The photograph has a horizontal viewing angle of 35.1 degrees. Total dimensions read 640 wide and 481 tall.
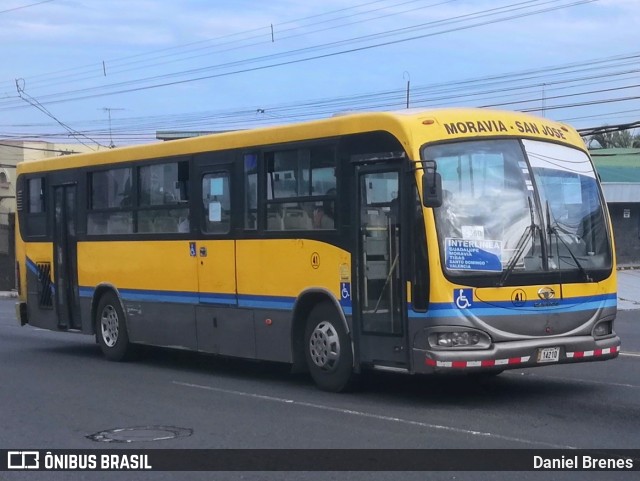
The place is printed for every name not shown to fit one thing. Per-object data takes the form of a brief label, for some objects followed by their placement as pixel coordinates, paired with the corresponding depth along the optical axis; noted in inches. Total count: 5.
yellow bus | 409.7
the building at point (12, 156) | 2134.7
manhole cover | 372.5
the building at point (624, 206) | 1470.2
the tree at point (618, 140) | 2417.6
